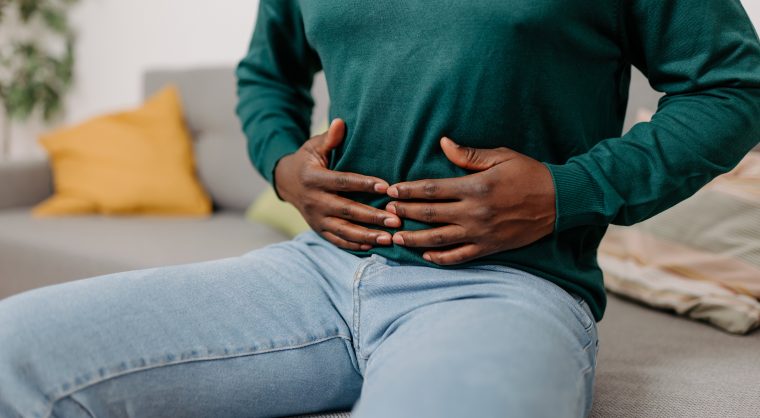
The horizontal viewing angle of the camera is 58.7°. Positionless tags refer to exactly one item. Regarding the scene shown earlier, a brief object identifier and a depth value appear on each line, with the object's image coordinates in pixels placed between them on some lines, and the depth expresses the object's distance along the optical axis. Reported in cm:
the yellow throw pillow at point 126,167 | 207
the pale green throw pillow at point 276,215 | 171
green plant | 307
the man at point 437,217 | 70
